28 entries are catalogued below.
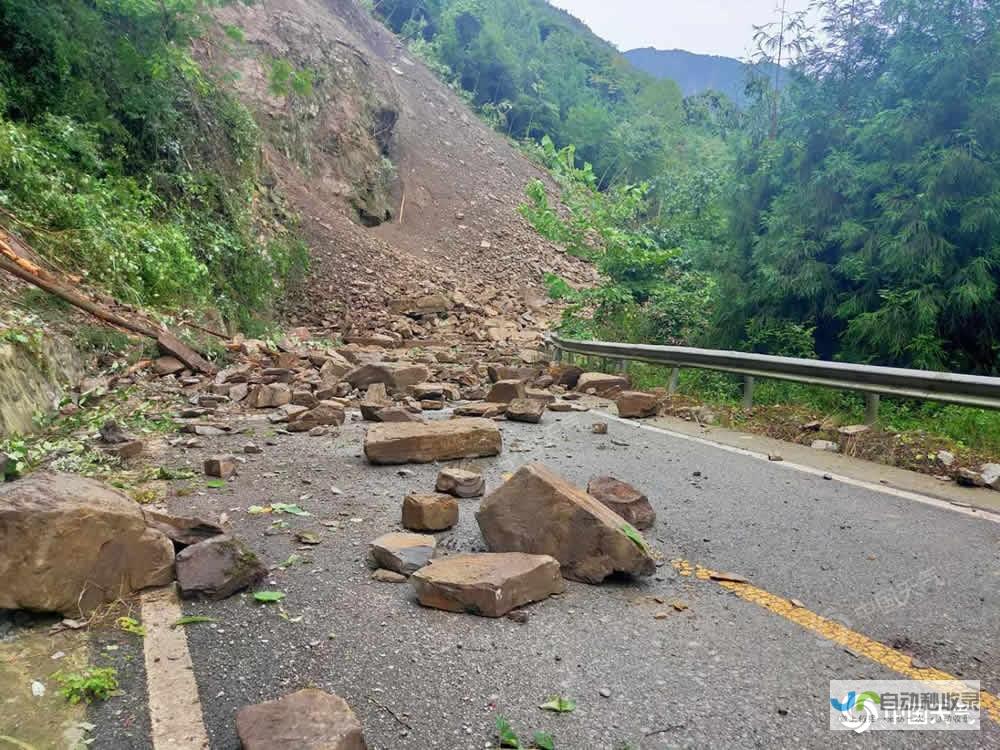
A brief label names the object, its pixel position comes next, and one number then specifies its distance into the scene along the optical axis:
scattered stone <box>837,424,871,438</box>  5.74
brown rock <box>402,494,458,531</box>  3.61
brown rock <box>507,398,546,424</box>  7.03
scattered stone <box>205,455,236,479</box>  4.60
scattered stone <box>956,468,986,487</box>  4.59
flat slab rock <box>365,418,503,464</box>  5.10
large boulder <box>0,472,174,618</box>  2.48
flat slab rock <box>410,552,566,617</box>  2.64
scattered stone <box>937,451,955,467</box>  5.01
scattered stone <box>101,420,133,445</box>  5.14
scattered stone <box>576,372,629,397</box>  9.16
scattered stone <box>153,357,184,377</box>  8.10
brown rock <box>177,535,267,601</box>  2.75
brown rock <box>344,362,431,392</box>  8.77
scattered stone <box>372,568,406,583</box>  2.96
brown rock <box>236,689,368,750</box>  1.76
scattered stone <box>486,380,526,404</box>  7.97
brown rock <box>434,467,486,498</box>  4.24
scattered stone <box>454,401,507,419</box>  7.24
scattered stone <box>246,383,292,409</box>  7.41
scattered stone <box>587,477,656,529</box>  3.73
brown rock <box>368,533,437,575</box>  3.04
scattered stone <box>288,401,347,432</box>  6.42
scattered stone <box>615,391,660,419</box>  7.51
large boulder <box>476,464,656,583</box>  3.01
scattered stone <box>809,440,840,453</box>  5.85
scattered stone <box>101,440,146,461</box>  4.86
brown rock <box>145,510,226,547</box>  3.11
